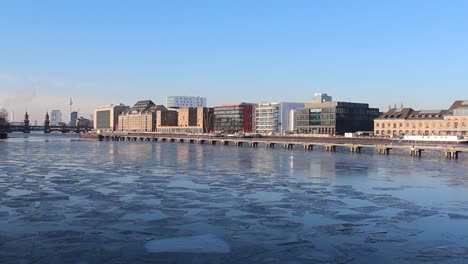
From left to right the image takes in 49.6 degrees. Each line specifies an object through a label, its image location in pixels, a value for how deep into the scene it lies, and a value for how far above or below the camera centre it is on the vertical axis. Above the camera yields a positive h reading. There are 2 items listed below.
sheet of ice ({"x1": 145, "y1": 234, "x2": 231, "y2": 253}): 21.31 -5.16
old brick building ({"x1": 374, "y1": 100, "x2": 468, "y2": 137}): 160.62 +1.88
